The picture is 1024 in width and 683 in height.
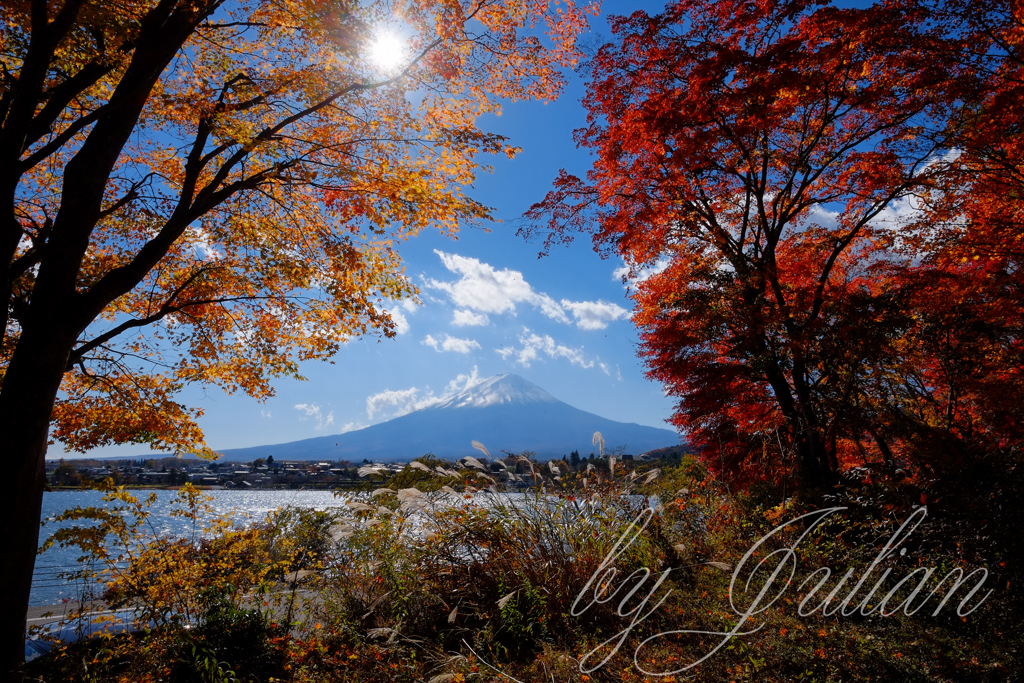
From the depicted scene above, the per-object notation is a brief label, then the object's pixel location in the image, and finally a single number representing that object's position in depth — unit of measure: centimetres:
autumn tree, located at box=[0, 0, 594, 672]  416
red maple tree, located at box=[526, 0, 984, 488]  745
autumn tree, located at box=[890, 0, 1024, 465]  653
